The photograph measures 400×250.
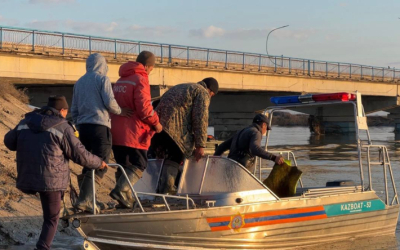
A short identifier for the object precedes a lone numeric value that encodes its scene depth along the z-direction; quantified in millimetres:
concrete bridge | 28828
